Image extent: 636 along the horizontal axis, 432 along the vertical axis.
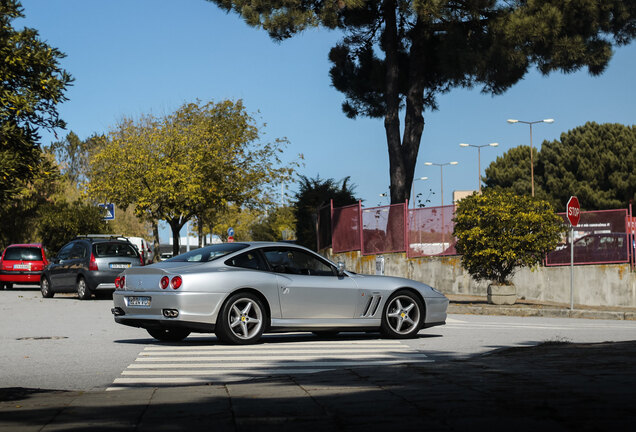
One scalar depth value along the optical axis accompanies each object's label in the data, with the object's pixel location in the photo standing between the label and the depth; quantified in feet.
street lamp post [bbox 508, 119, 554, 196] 169.37
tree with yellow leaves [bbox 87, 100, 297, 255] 134.72
